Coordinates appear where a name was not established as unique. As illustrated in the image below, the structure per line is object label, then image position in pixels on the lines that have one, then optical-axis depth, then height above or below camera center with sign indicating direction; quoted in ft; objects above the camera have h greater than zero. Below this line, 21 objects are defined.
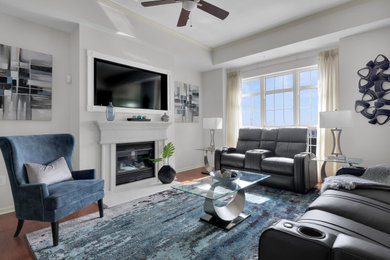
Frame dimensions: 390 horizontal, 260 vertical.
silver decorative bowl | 7.23 -1.65
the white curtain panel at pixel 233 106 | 17.17 +2.12
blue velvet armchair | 6.04 -1.83
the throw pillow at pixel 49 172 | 6.69 -1.41
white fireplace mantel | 10.49 -1.10
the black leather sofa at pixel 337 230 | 2.65 -1.76
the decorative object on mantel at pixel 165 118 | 13.13 +0.85
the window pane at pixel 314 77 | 13.92 +3.73
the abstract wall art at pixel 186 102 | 16.24 +2.37
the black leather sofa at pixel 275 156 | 10.35 -1.49
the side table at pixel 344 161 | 9.44 -1.35
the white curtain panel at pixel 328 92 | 12.53 +2.48
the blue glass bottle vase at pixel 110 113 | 10.61 +0.94
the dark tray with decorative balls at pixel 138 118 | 11.58 +0.74
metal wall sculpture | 10.32 +2.11
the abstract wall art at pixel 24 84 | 8.67 +2.07
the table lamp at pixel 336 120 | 9.70 +0.58
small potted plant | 12.41 -2.38
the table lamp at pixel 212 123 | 14.74 +0.60
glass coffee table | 6.84 -2.48
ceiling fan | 7.66 +4.87
